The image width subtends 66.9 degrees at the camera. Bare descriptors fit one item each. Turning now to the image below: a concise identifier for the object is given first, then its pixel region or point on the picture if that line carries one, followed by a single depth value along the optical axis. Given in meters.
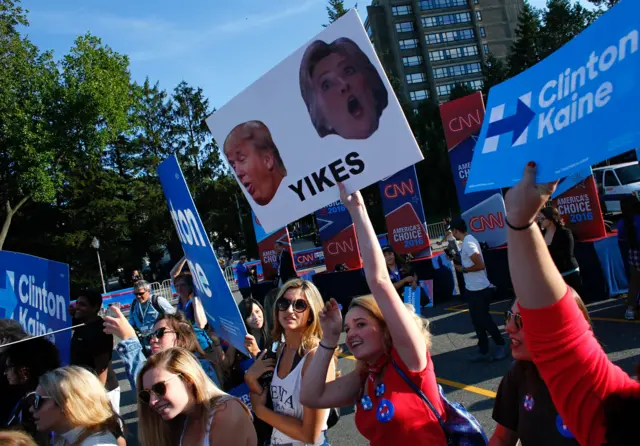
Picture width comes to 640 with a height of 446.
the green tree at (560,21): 47.06
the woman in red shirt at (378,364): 1.92
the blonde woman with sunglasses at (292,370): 2.54
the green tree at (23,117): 27.27
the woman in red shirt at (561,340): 1.15
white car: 16.16
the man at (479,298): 5.93
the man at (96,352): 3.81
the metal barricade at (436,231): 27.02
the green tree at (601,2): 37.11
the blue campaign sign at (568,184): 7.76
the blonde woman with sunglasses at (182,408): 2.20
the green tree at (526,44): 45.19
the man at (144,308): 5.82
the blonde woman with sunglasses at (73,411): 2.45
